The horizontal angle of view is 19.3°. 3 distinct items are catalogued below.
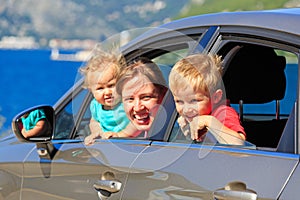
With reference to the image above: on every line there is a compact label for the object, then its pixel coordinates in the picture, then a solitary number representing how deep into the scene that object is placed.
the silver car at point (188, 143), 3.29
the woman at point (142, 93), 4.31
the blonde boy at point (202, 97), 3.82
